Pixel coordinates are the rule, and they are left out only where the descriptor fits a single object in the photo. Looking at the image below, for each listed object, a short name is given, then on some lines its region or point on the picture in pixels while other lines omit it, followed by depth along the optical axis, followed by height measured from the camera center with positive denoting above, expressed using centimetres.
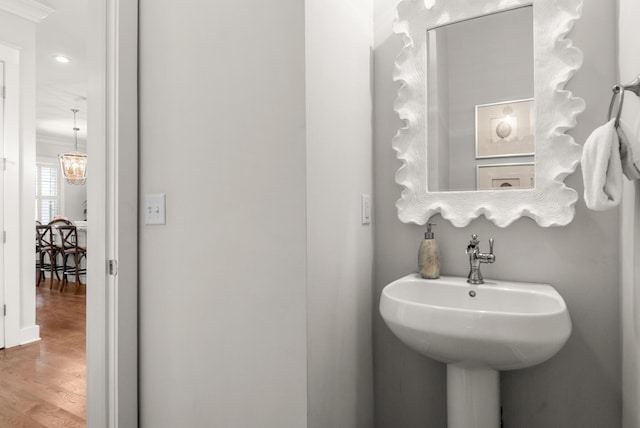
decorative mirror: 127 +40
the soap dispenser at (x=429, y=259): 139 -17
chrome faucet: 131 -16
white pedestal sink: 94 -31
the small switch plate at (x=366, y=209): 152 +2
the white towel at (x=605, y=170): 92 +11
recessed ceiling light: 395 +171
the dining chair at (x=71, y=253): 575 -58
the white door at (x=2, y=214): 298 +2
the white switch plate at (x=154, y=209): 134 +3
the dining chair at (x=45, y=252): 597 -61
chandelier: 564 +78
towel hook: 91 +31
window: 780 +54
